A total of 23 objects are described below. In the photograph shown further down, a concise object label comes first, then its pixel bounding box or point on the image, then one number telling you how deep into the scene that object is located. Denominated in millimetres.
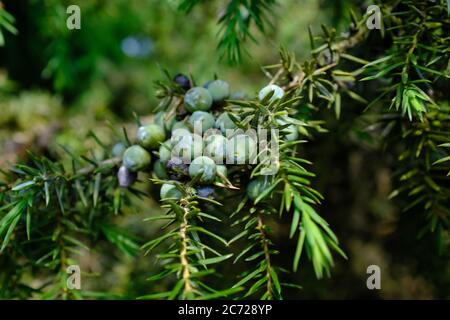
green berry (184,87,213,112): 253
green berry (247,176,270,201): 237
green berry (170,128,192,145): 244
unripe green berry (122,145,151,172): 254
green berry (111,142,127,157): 266
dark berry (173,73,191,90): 265
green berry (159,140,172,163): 246
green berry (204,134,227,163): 239
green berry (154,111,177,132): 259
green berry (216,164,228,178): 240
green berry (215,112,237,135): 245
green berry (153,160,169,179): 253
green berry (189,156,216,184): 236
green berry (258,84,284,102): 245
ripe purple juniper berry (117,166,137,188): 258
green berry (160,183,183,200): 241
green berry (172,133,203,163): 240
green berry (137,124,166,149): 254
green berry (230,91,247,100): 263
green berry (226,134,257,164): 235
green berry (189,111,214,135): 247
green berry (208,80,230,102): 257
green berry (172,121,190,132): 253
